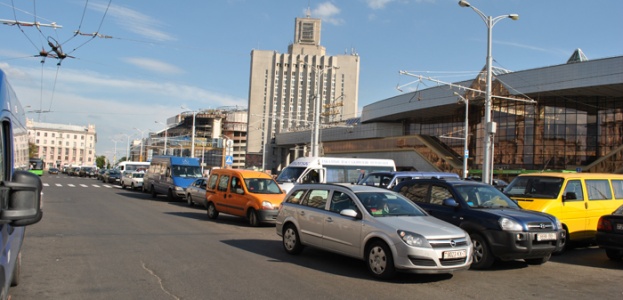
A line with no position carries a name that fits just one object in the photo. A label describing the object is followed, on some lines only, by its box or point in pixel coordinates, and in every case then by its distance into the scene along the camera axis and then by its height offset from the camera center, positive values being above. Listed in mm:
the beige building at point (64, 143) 133250 +4180
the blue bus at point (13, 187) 3320 -196
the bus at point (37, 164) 30034 -406
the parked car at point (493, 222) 8992 -840
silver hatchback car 7688 -983
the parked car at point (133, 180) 34469 -1303
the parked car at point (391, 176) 18544 -167
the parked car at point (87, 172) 75562 -1870
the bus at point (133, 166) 46781 -394
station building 39469 +5267
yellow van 11453 -413
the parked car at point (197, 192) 21695 -1233
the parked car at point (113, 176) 48938 -1541
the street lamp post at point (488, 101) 22516 +3422
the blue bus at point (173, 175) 25344 -633
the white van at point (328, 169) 23359 +5
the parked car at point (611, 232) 9609 -976
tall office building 122938 +20339
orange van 15334 -934
